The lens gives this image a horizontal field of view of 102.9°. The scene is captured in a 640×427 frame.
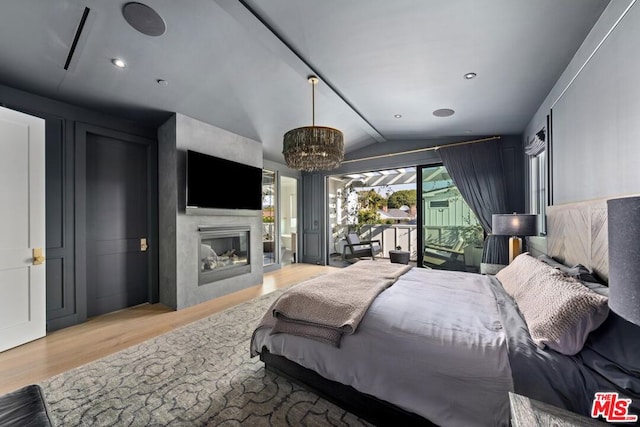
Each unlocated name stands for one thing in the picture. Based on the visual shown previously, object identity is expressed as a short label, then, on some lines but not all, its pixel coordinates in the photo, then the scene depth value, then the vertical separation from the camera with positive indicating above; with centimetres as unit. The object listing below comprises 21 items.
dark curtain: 400 +49
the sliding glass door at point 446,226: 448 -23
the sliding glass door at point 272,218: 571 -8
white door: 234 -12
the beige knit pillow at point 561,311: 112 -48
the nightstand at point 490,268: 314 -69
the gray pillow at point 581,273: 155 -39
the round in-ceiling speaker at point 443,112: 340 +138
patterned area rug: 156 -124
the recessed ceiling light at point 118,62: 235 +143
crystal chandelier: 248 +68
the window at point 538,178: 298 +47
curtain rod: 415 +119
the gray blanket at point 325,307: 160 -63
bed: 109 -67
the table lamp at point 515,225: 282 -13
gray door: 315 -11
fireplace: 371 -61
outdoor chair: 613 -85
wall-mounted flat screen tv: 344 +47
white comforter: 119 -77
